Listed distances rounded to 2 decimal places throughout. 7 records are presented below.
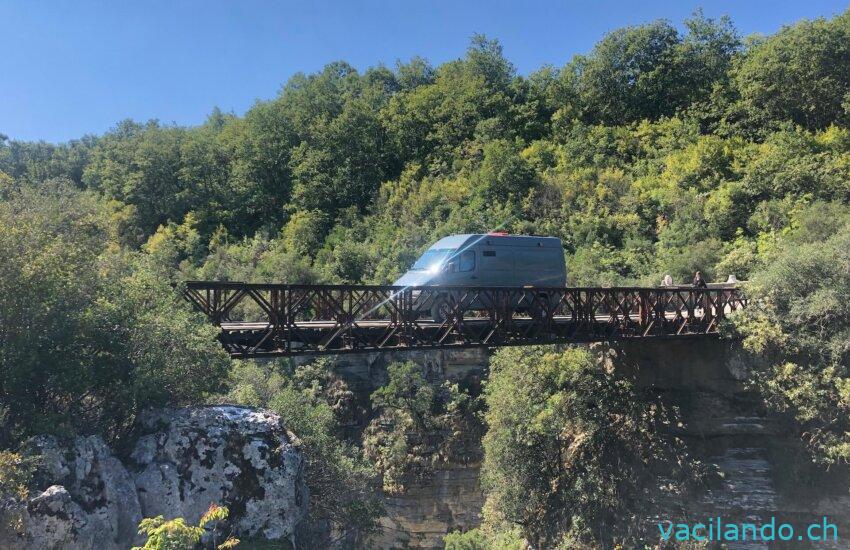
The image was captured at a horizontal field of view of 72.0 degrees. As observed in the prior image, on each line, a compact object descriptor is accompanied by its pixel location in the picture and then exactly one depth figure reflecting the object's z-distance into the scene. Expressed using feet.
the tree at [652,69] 135.85
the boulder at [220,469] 32.50
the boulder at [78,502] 26.84
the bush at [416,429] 85.51
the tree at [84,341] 32.50
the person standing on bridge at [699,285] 57.72
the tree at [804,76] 106.73
